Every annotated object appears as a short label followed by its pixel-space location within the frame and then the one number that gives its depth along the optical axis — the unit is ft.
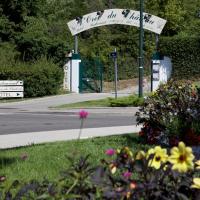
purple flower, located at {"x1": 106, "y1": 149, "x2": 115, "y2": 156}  12.27
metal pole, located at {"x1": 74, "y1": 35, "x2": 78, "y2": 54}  117.46
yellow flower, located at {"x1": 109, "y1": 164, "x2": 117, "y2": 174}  11.83
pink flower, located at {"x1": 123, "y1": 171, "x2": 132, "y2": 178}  11.26
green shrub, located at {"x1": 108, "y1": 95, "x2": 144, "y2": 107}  82.33
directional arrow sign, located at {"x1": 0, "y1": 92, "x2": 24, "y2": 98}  103.14
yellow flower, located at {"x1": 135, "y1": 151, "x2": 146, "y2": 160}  11.71
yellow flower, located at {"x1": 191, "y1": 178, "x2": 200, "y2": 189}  10.89
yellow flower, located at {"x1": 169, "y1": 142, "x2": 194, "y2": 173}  10.49
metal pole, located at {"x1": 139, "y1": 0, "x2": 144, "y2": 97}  89.25
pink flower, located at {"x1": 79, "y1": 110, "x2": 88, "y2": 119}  13.85
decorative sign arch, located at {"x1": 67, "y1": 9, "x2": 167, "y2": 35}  116.88
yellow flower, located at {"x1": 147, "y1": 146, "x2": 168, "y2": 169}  11.49
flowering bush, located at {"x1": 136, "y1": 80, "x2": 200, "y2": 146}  32.81
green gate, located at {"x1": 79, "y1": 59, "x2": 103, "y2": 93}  116.88
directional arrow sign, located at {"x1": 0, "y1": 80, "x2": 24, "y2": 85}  103.09
